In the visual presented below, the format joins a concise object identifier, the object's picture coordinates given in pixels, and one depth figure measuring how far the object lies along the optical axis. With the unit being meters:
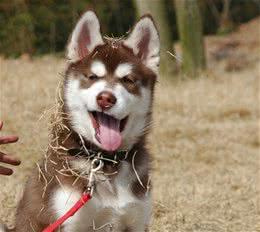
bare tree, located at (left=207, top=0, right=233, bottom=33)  22.33
